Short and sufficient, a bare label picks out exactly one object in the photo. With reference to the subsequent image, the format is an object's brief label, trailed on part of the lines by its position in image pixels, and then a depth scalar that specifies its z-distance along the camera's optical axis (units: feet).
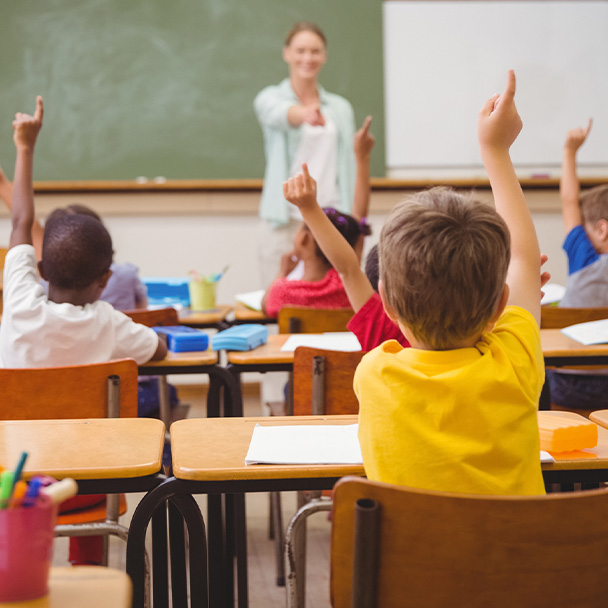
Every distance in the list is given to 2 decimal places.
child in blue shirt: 8.39
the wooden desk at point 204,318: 9.54
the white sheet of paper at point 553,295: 10.59
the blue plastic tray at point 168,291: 11.73
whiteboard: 16.63
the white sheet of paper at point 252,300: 10.18
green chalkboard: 15.85
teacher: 14.23
